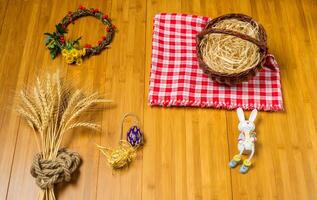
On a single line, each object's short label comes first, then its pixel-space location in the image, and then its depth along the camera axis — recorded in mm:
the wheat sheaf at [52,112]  1090
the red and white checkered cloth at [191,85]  1219
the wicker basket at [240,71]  1098
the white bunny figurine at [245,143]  1100
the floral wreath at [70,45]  1284
